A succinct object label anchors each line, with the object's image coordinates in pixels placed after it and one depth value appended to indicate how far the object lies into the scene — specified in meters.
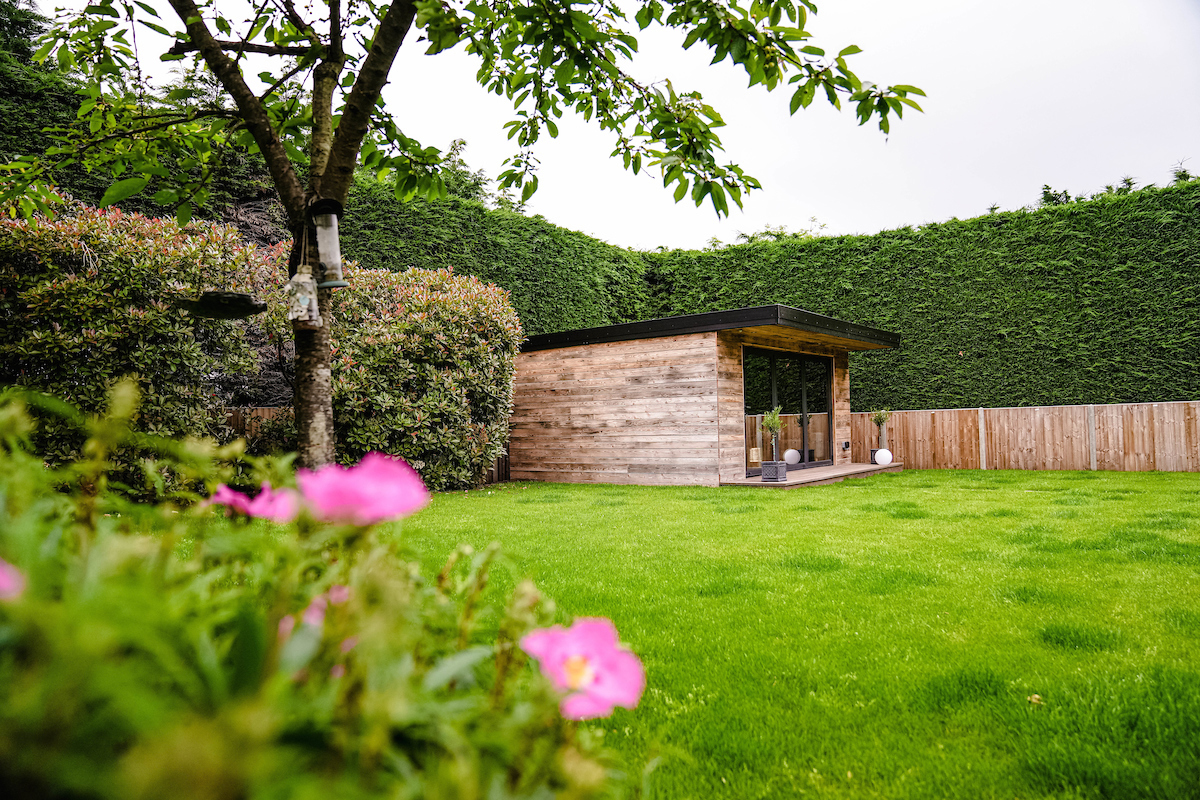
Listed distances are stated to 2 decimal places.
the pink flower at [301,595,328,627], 0.54
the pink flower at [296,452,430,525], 0.47
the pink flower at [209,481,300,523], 0.63
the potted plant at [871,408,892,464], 11.92
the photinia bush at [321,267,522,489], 7.52
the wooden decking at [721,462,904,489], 8.90
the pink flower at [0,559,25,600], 0.35
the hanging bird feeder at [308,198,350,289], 2.55
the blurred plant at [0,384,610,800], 0.29
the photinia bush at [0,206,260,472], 5.54
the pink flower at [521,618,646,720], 0.50
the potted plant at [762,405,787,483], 8.99
